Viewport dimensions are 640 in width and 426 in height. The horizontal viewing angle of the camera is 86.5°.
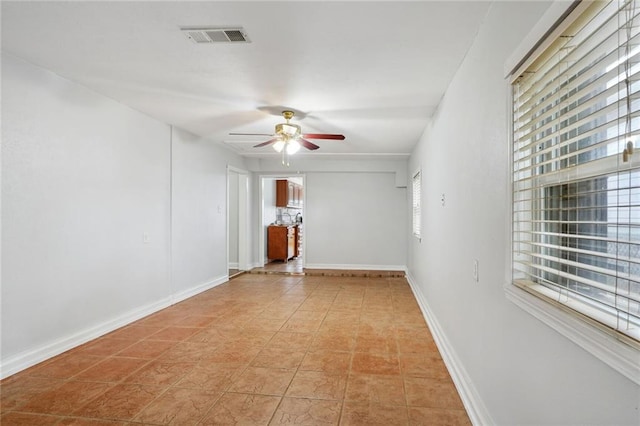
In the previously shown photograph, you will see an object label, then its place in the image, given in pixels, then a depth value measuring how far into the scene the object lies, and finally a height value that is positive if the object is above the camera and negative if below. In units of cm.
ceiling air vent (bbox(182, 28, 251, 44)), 214 +116
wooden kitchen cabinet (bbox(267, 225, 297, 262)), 811 -65
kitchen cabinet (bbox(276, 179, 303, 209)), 895 +60
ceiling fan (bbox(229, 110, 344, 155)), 374 +88
